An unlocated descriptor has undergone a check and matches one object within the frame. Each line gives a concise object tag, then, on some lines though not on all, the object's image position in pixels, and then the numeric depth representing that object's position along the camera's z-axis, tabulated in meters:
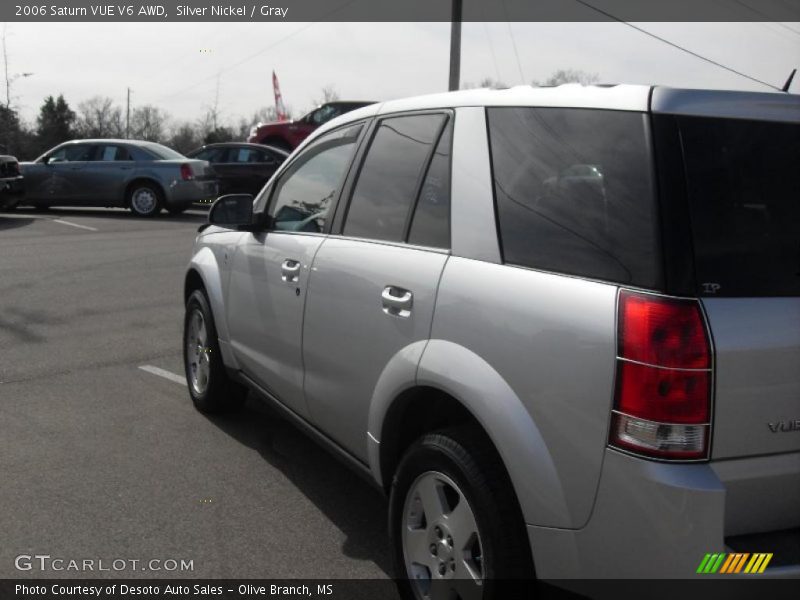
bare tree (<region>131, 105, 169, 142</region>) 88.25
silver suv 2.16
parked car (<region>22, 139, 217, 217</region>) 18.17
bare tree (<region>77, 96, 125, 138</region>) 76.00
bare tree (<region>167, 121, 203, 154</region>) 83.62
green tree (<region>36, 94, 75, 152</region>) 62.82
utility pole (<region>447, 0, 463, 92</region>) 21.80
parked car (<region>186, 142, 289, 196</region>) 20.91
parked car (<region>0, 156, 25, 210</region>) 17.91
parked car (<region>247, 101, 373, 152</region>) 24.03
